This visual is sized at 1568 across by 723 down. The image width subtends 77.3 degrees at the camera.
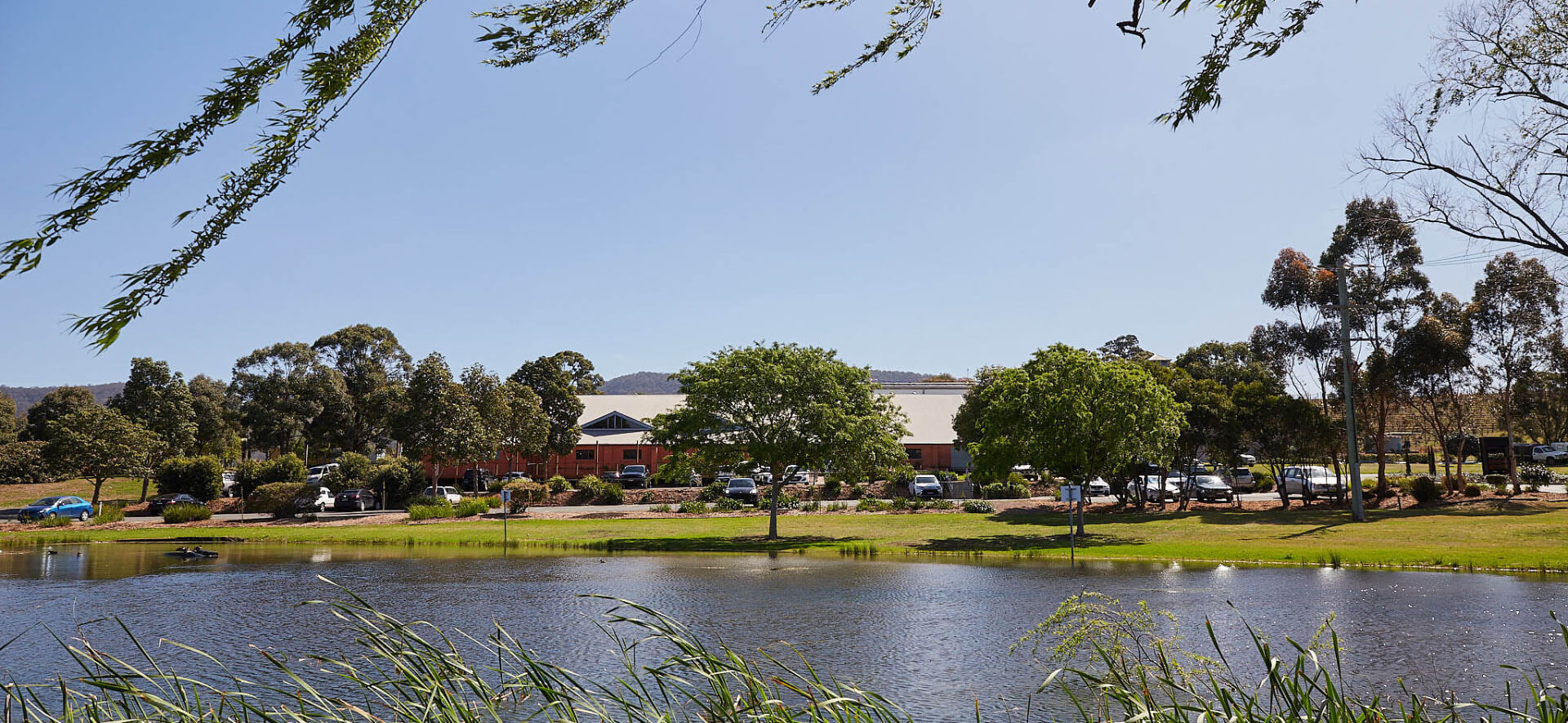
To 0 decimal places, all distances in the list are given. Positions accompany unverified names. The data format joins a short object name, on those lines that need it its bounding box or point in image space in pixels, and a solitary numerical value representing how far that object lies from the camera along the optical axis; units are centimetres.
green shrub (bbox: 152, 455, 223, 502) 4938
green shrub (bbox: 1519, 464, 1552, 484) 4100
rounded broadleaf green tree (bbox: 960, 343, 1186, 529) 3312
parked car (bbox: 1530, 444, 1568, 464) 6188
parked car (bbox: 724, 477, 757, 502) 4869
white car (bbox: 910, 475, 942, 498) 4834
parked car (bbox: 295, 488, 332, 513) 4494
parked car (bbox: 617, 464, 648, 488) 5619
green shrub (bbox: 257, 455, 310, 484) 4841
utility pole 3234
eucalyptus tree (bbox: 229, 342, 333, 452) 7431
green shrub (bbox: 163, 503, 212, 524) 4100
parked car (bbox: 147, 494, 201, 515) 4619
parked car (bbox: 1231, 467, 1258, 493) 4849
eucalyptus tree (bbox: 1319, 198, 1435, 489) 3841
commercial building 6725
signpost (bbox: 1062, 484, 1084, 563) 2611
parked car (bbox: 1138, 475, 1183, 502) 4194
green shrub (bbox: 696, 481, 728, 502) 4631
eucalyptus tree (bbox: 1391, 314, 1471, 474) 3647
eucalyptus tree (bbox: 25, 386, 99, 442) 7481
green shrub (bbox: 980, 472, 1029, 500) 4919
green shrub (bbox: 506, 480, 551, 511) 4616
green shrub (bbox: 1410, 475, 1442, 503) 3766
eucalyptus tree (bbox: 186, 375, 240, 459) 7606
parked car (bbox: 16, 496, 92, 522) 4153
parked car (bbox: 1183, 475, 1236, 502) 4341
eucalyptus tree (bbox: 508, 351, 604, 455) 6469
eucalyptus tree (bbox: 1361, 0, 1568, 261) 1158
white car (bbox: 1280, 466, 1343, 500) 4128
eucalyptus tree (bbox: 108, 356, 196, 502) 6284
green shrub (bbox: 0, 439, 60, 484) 5672
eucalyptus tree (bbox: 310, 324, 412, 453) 7500
